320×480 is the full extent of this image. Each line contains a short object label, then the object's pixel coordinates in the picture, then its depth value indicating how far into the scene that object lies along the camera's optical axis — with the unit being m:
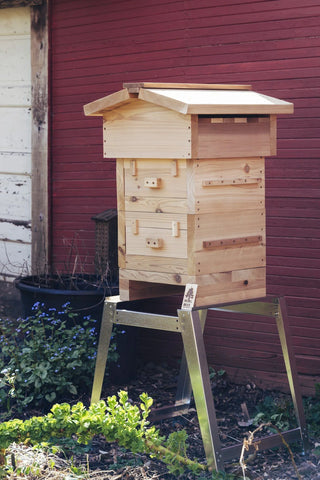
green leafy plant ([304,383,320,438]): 4.68
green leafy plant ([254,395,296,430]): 4.76
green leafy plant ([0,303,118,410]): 5.14
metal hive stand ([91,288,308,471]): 3.92
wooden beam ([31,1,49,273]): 6.51
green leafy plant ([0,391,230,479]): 3.81
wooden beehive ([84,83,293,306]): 3.98
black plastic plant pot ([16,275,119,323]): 5.46
